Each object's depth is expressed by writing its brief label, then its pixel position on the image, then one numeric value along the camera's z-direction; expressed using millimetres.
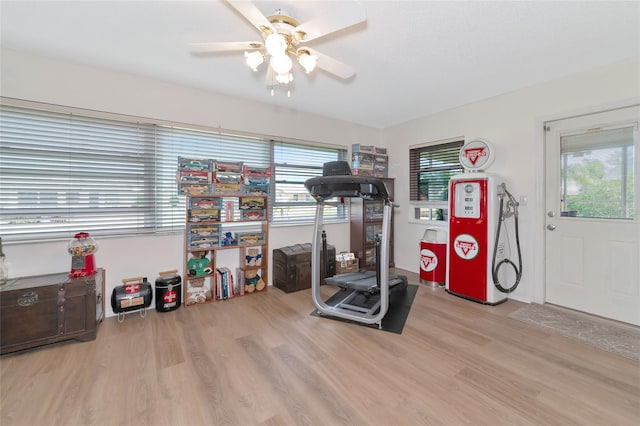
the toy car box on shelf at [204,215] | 3205
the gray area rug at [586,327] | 2309
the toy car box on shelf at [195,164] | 3124
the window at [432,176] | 4176
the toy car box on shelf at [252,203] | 3590
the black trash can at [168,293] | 2980
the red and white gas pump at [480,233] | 3209
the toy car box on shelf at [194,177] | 3119
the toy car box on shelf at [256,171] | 3531
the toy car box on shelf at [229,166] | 3344
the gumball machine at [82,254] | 2512
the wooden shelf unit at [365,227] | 4551
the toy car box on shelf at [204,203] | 3241
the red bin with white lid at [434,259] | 3861
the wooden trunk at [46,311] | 2150
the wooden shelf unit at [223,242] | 3211
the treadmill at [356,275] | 2586
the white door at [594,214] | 2678
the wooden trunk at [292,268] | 3656
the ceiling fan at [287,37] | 1495
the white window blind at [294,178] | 4113
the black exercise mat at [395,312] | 2660
